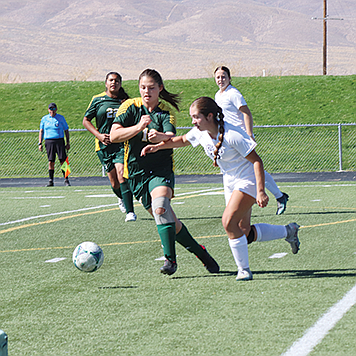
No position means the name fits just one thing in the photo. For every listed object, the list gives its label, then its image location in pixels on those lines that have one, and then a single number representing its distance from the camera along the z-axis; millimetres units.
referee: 33851
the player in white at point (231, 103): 19307
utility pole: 79961
